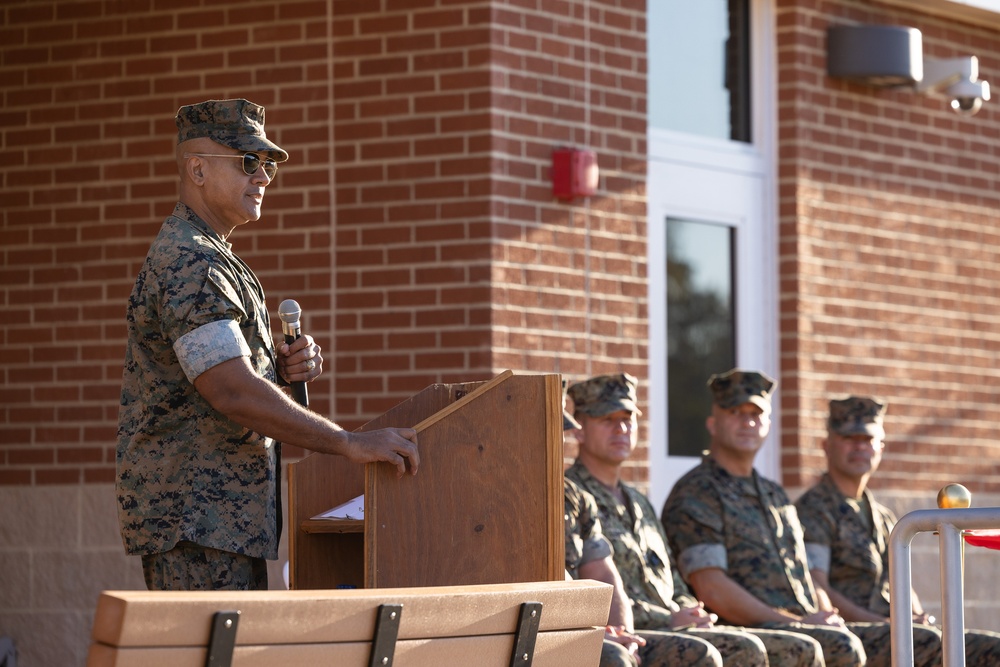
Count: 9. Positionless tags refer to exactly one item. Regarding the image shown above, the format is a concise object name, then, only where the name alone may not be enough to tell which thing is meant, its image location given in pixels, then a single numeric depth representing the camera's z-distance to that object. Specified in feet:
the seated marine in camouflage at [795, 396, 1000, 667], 45.56
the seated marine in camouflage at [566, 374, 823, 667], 38.44
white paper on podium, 25.93
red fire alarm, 44.56
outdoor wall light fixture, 53.31
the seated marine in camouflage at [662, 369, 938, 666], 41.02
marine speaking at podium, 23.73
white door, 50.19
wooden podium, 23.90
